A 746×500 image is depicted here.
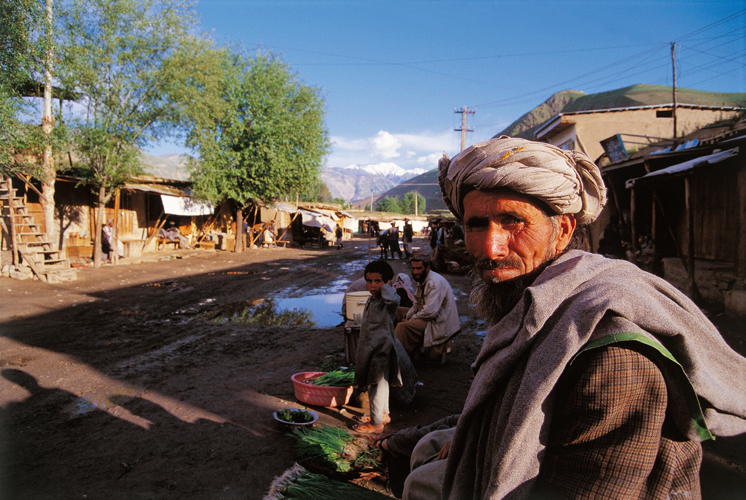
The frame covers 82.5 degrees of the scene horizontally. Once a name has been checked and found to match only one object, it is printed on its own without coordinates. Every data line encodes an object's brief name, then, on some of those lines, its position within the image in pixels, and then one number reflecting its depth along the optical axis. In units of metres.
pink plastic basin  4.34
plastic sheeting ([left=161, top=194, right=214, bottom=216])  19.75
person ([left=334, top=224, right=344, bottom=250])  28.41
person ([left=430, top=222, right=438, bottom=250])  20.64
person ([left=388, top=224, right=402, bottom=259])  21.27
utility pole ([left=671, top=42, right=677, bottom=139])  21.92
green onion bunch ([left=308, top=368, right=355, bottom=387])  4.50
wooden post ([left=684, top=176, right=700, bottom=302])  7.55
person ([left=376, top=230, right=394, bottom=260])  21.69
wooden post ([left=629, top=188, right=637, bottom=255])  11.02
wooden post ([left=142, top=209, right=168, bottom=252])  19.27
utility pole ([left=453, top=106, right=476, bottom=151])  37.03
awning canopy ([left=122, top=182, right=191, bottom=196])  17.98
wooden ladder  11.46
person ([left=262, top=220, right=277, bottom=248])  28.33
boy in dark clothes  3.95
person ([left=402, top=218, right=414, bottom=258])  22.52
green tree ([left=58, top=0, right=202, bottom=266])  13.12
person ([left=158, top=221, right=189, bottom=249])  21.48
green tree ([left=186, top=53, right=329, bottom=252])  21.73
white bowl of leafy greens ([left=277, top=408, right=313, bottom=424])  3.80
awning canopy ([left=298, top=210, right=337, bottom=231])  30.92
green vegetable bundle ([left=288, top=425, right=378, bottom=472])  3.16
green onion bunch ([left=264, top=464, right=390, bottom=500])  2.51
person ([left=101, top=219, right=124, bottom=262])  15.74
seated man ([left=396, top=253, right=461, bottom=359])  5.62
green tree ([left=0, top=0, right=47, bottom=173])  9.84
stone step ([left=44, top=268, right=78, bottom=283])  11.38
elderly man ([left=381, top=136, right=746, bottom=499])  0.96
